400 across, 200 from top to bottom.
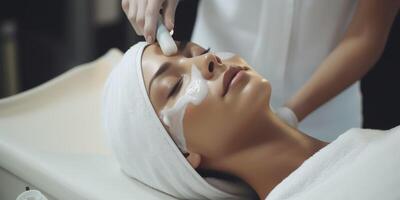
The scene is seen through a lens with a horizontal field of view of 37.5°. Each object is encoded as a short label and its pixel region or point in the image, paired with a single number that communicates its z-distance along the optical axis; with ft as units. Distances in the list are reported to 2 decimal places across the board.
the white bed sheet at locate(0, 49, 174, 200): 3.94
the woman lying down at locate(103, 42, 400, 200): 3.66
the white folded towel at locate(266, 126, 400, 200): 3.31
